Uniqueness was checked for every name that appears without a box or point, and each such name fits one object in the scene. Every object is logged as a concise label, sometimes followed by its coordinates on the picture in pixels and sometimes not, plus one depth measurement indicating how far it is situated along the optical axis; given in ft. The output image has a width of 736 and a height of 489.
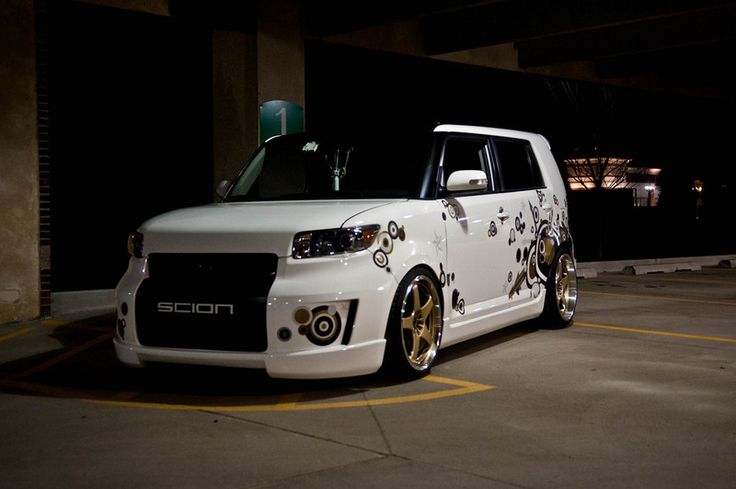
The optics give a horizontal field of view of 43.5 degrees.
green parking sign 41.27
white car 18.54
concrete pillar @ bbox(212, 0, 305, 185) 41.60
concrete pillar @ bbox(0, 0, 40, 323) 31.63
